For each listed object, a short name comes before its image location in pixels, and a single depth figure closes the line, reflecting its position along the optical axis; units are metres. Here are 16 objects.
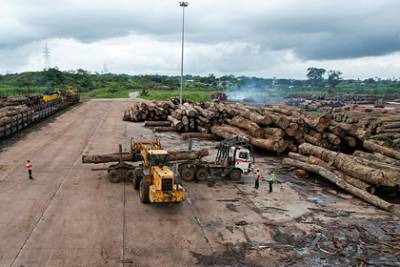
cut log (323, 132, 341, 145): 23.78
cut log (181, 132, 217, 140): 29.94
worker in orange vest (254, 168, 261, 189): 17.10
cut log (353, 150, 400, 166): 19.52
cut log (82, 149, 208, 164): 17.95
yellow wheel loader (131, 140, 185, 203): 13.30
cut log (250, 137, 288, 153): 23.30
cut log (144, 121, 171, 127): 36.80
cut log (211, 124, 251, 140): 26.20
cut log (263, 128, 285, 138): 24.23
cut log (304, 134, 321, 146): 23.81
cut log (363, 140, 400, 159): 20.73
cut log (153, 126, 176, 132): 33.75
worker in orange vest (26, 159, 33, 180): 17.25
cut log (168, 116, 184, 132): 32.56
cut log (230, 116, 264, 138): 24.89
